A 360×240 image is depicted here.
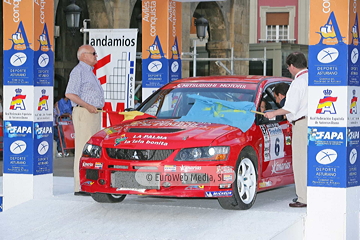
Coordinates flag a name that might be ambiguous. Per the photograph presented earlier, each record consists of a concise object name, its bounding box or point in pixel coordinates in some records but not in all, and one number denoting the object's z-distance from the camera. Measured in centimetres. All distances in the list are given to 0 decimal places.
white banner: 1895
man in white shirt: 1187
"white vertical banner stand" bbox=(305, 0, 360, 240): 1083
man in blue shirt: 1310
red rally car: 1077
